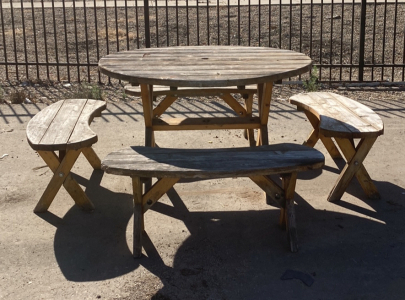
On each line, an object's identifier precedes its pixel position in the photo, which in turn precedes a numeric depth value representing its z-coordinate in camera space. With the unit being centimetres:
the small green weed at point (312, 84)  772
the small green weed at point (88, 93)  731
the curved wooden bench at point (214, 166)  367
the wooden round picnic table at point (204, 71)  413
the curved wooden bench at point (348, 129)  431
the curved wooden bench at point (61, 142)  416
